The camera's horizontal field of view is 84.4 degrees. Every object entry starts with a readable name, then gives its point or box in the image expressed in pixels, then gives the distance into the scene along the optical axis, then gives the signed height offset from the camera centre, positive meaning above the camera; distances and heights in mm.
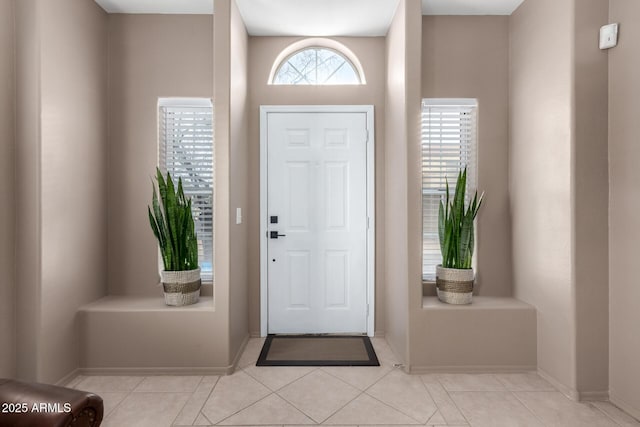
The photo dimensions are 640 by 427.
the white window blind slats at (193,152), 2996 +517
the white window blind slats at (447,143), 2965 +591
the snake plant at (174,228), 2508 -110
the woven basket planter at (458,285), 2600 -538
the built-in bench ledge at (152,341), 2469 -899
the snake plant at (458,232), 2596 -141
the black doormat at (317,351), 2658 -1117
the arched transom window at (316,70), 3246 +1314
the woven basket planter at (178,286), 2551 -536
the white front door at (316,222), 3184 -83
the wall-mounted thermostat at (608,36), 2078 +1053
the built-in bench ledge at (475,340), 2494 -900
